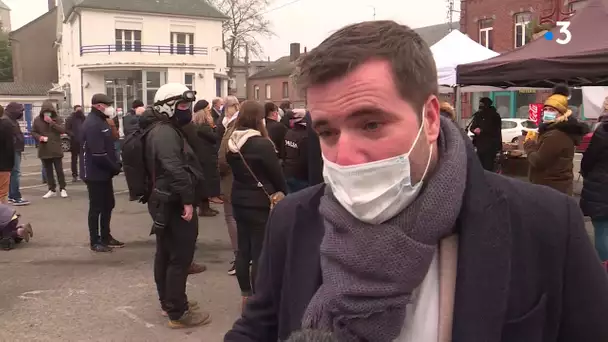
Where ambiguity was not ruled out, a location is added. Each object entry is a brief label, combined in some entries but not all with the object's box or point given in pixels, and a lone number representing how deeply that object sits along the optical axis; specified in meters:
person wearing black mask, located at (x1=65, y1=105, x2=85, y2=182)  12.62
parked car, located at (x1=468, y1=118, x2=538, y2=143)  24.49
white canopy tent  9.30
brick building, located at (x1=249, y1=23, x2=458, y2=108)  59.91
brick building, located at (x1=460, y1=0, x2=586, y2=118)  25.67
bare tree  44.09
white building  36.03
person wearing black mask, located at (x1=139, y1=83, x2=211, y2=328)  4.55
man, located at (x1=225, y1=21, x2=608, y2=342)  1.29
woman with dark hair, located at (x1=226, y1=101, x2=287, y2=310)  4.91
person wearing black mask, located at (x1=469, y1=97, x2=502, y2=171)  10.34
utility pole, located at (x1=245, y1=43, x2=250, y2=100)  45.36
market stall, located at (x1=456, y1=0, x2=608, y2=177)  5.63
